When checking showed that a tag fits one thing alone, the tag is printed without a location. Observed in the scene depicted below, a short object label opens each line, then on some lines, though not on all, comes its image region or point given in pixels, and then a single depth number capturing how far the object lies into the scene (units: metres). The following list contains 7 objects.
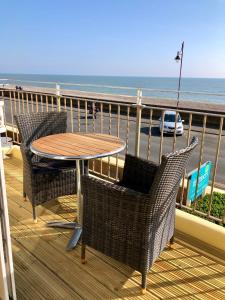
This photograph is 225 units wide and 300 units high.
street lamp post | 15.65
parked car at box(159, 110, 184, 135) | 11.62
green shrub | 4.17
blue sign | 2.55
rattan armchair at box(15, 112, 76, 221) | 2.36
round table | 1.88
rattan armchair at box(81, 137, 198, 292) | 1.43
